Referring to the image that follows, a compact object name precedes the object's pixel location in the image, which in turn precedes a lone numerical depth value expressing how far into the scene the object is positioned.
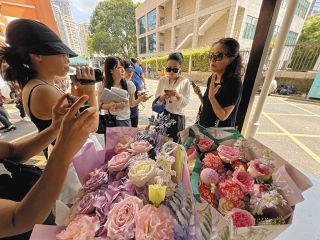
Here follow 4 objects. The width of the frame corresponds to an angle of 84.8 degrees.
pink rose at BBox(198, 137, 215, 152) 0.80
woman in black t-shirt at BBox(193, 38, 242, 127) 1.70
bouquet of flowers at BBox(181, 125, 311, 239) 0.53
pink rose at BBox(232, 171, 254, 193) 0.61
